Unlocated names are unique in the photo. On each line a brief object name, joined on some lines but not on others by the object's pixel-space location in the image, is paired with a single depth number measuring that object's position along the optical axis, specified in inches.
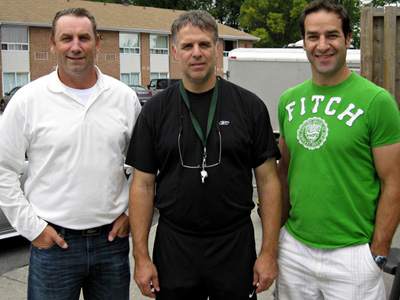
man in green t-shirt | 91.4
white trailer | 470.0
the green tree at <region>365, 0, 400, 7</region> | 1970.4
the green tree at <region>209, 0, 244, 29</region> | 2295.8
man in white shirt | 99.7
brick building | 1214.3
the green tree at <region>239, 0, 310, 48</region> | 1691.7
